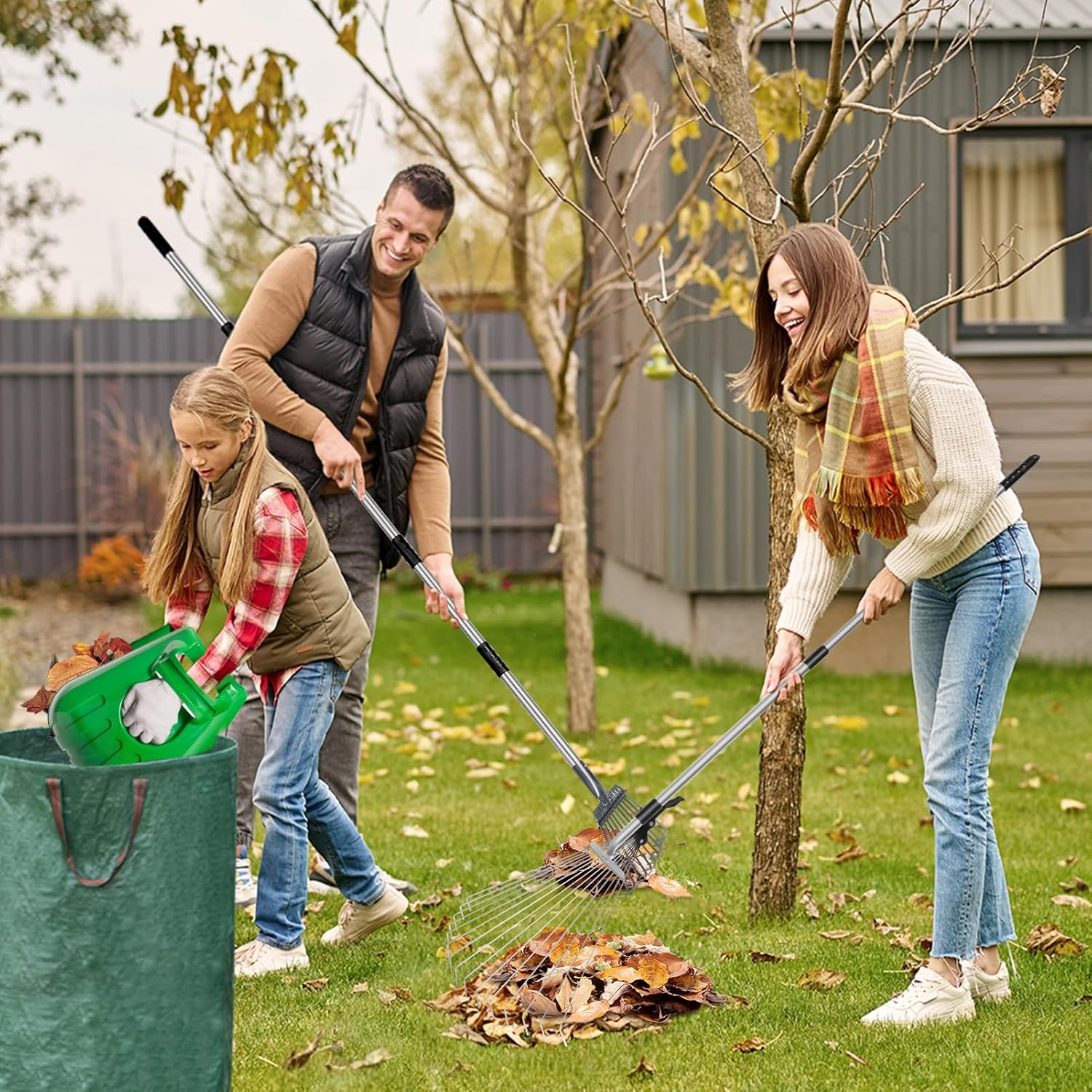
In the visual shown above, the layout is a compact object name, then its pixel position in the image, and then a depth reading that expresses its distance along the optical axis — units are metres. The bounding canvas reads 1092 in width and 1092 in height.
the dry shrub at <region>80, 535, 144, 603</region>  13.80
